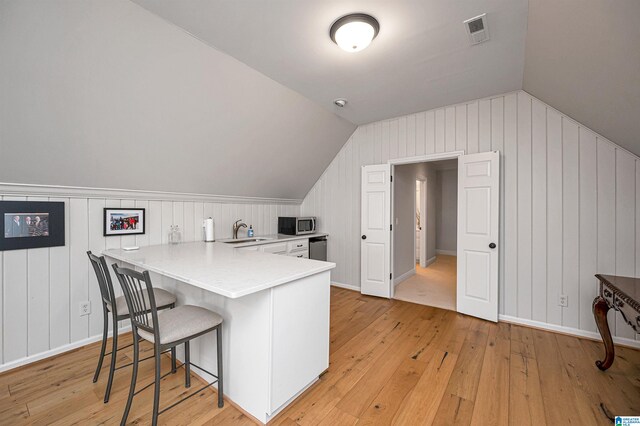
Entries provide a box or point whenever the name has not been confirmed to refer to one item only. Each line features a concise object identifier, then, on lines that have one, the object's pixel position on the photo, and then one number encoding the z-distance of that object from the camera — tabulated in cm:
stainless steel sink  358
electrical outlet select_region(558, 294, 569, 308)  275
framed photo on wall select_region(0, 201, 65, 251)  207
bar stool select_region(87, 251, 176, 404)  176
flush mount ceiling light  183
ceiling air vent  187
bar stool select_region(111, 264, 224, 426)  144
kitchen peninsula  154
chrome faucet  390
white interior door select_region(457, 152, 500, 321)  301
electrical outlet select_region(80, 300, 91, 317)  246
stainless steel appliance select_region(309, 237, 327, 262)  437
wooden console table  178
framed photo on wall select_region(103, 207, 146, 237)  262
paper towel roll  330
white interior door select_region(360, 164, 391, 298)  379
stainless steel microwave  423
